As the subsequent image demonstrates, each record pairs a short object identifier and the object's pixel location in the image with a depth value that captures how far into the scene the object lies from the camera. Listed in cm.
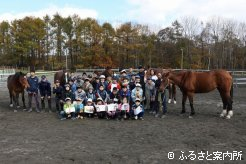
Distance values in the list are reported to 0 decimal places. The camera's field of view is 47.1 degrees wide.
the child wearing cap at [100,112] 932
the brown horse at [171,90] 1174
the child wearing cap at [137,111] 906
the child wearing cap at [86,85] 1032
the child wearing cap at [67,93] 1011
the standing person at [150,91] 1010
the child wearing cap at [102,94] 968
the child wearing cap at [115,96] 950
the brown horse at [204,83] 946
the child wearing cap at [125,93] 953
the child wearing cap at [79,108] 931
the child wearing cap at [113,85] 1010
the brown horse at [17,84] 1084
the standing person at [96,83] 1036
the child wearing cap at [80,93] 970
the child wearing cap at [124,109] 905
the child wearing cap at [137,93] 954
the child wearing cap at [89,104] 934
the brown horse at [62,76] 1380
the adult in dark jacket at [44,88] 1078
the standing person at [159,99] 957
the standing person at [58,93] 1041
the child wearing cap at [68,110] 923
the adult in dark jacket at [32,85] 1076
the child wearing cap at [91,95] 965
